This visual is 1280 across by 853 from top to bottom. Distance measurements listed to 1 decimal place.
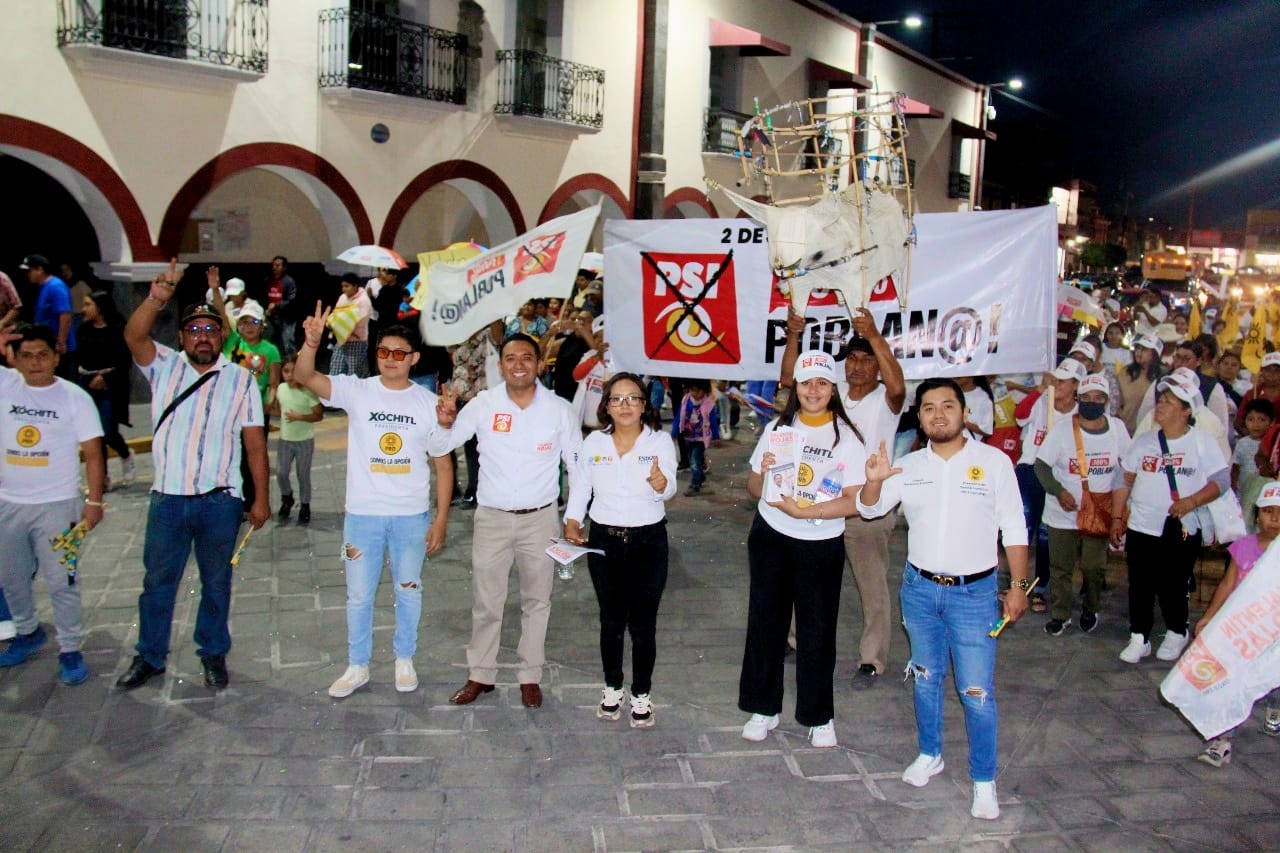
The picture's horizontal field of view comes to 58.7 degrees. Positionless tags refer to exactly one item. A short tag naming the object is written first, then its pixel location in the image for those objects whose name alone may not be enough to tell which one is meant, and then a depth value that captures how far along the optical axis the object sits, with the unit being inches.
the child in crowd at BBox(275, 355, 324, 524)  354.6
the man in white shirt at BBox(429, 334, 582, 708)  221.8
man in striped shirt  222.1
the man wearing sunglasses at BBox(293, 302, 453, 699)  223.3
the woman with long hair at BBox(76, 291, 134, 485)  389.1
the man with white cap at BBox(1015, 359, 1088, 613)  285.6
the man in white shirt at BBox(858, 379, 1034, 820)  186.4
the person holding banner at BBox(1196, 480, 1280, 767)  207.5
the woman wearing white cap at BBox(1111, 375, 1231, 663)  255.3
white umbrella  549.3
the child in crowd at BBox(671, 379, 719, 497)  413.4
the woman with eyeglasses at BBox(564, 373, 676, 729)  213.9
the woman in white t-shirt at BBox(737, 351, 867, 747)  203.3
